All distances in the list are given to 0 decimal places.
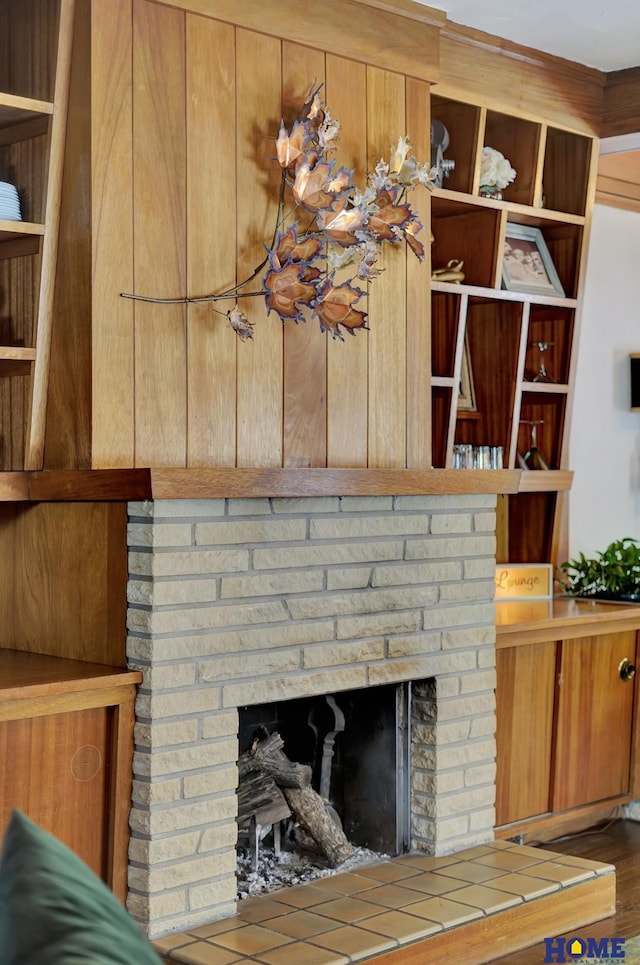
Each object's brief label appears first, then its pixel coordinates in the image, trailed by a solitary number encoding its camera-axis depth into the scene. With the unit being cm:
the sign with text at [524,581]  433
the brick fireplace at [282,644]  266
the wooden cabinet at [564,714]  374
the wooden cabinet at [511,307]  396
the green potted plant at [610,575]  443
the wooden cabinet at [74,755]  251
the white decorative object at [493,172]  402
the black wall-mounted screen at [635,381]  505
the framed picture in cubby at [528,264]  423
